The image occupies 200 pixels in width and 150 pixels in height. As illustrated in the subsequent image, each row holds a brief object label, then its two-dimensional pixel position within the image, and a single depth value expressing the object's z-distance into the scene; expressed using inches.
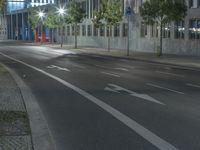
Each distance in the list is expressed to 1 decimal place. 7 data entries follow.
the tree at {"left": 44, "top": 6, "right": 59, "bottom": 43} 2156.3
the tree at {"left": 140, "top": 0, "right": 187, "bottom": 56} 1101.3
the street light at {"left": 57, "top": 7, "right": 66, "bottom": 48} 1990.0
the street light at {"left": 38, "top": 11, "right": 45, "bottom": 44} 2553.1
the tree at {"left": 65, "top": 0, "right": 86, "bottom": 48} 1787.7
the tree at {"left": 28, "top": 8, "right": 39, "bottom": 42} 2617.3
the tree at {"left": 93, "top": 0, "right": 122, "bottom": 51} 1387.5
